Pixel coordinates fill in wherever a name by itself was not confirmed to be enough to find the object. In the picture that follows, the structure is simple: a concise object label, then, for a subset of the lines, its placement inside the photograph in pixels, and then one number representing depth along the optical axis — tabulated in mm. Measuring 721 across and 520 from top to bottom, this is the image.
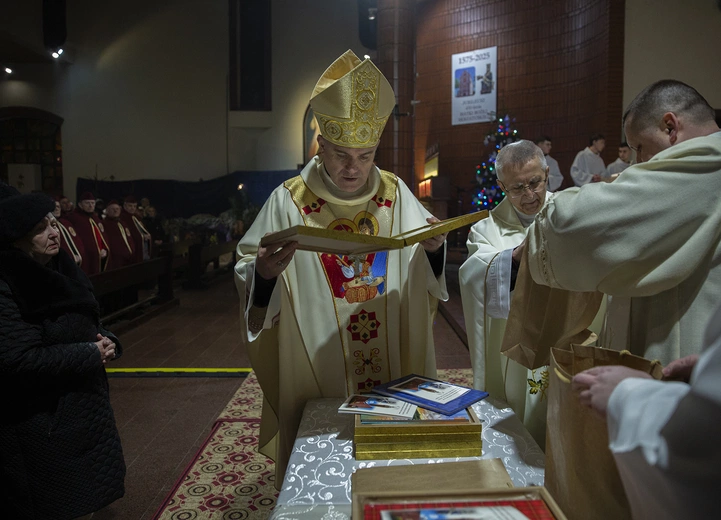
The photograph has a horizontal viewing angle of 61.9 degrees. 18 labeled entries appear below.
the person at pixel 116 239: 7832
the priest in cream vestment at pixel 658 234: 1242
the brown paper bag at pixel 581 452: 960
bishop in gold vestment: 2047
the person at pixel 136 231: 8656
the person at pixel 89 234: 7051
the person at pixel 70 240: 6547
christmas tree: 11133
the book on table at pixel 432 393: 1546
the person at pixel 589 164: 9070
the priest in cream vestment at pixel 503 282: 2100
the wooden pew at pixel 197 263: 9844
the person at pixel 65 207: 7736
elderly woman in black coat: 2098
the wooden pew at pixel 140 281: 6430
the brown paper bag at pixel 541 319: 1550
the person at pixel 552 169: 8984
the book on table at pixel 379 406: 1498
